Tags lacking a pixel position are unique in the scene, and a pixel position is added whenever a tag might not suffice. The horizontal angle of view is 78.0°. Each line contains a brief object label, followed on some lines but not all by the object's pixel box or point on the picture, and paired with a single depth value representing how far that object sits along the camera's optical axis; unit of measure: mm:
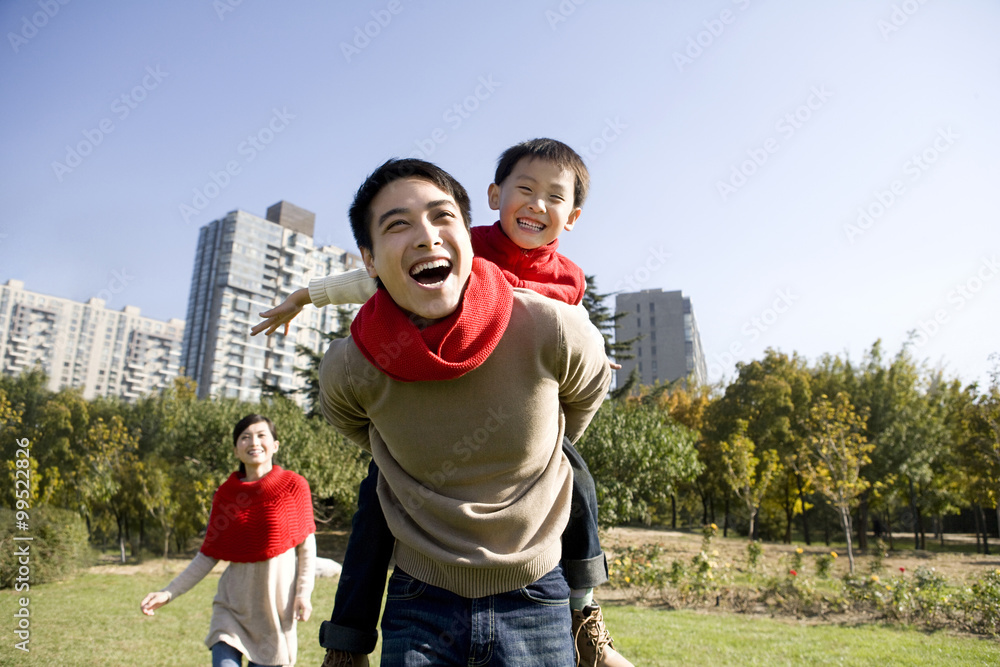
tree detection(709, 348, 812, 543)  27766
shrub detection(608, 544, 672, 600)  11242
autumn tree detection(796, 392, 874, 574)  17797
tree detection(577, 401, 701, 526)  16797
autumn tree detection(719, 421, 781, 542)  25453
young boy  1934
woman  3893
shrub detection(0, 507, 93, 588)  12328
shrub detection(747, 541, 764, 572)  12305
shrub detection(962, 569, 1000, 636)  8047
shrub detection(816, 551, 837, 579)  11219
